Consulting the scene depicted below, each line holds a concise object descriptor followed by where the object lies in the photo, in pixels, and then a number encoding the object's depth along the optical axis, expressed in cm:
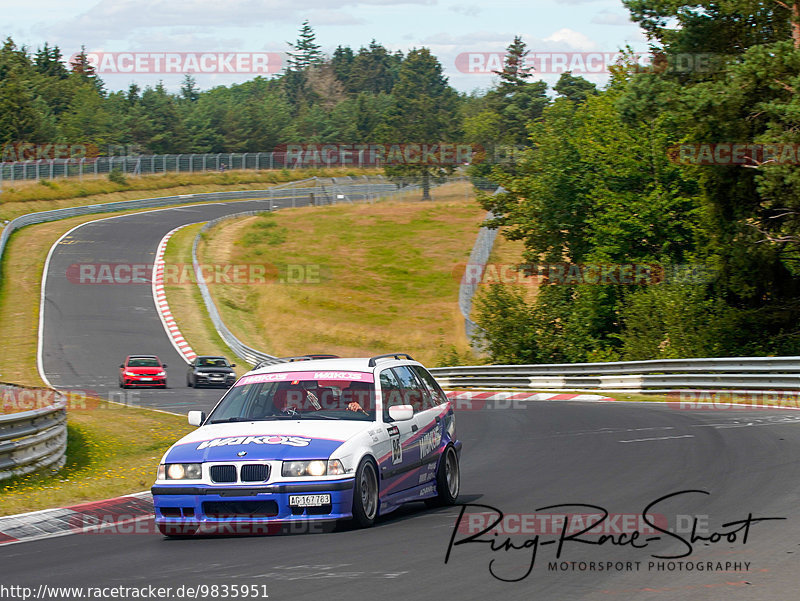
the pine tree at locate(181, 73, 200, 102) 19554
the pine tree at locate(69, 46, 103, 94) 15312
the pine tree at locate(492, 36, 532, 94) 12356
